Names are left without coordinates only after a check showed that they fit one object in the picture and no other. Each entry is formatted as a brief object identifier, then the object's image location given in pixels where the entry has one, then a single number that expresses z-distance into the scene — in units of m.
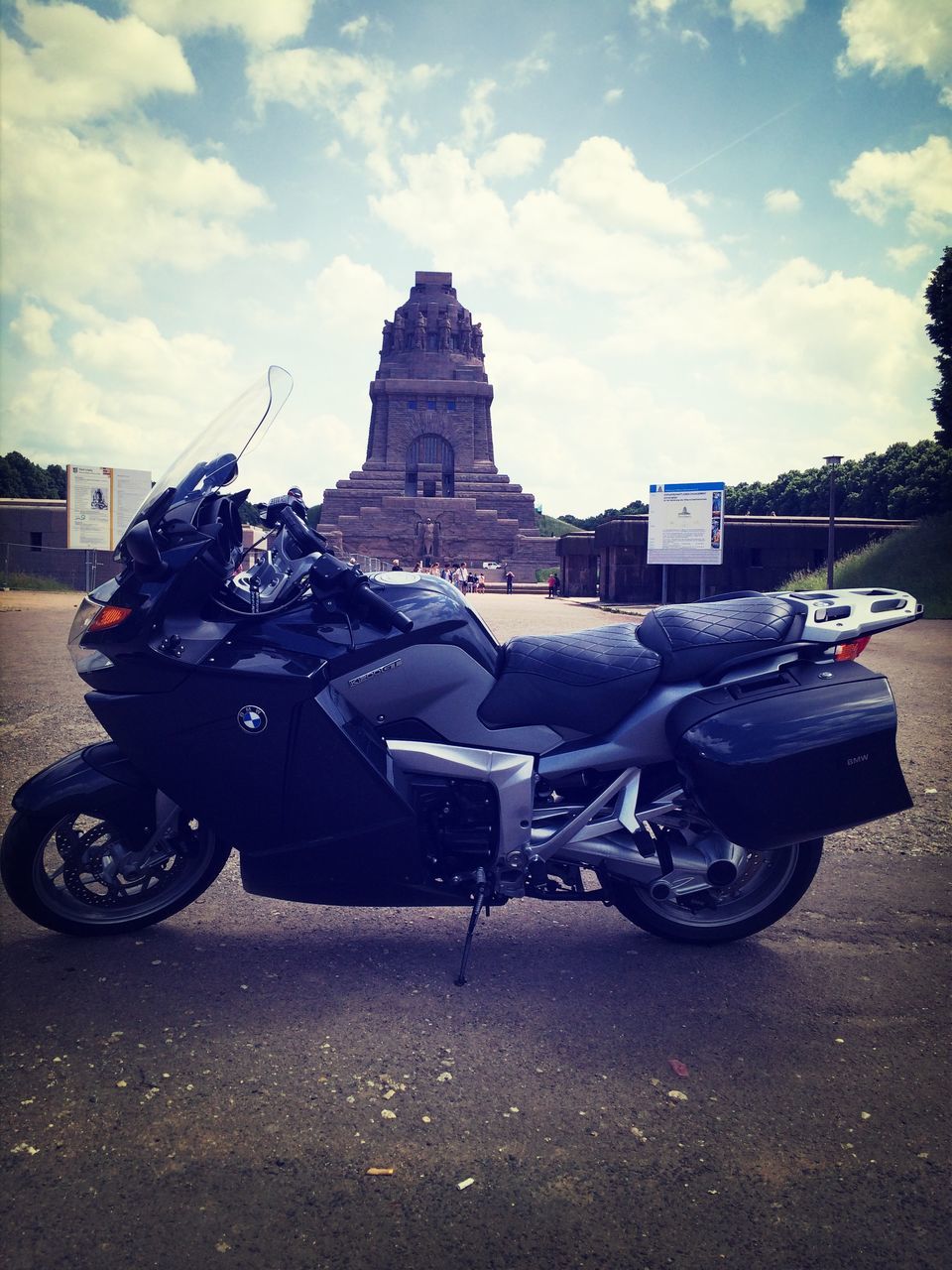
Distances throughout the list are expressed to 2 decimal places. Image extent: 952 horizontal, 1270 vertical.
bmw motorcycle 2.79
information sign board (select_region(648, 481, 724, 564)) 21.06
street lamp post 23.00
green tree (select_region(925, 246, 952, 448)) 26.59
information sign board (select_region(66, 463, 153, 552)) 24.34
